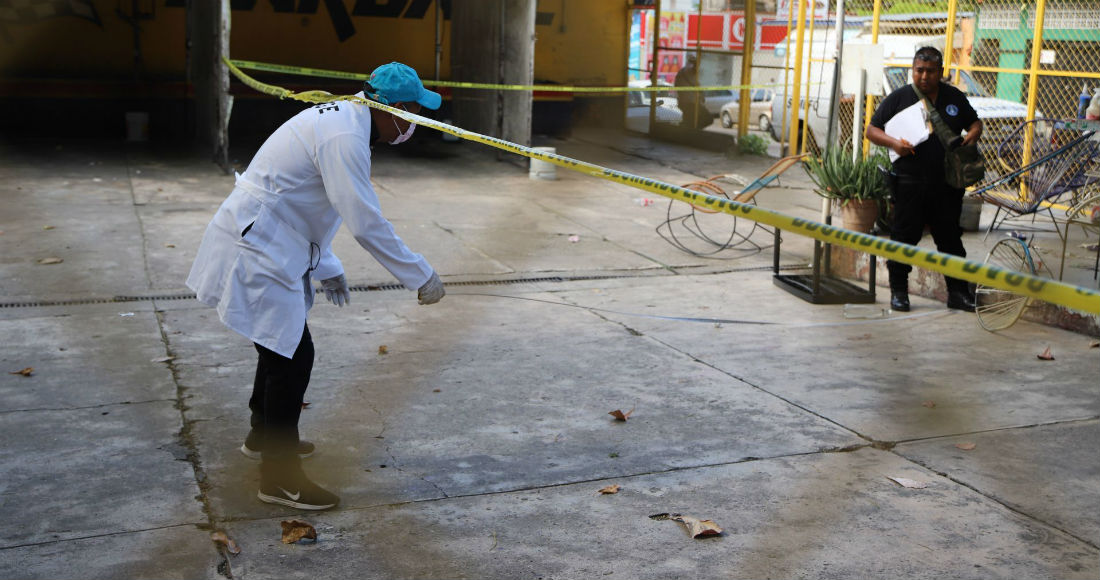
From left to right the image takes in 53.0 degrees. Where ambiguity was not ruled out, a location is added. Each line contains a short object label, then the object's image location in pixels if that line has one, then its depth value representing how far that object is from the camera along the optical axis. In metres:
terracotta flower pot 8.88
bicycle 7.20
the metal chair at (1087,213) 7.46
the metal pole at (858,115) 9.06
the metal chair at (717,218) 9.27
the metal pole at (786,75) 15.53
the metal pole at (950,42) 12.09
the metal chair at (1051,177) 8.79
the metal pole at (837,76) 9.23
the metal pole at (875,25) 12.68
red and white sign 28.11
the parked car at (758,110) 23.50
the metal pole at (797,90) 15.17
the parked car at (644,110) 20.00
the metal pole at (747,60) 16.67
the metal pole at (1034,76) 11.48
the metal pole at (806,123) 14.68
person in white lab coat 4.10
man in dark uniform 7.44
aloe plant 8.81
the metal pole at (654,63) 18.86
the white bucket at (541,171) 14.30
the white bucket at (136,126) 16.77
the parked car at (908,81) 13.61
